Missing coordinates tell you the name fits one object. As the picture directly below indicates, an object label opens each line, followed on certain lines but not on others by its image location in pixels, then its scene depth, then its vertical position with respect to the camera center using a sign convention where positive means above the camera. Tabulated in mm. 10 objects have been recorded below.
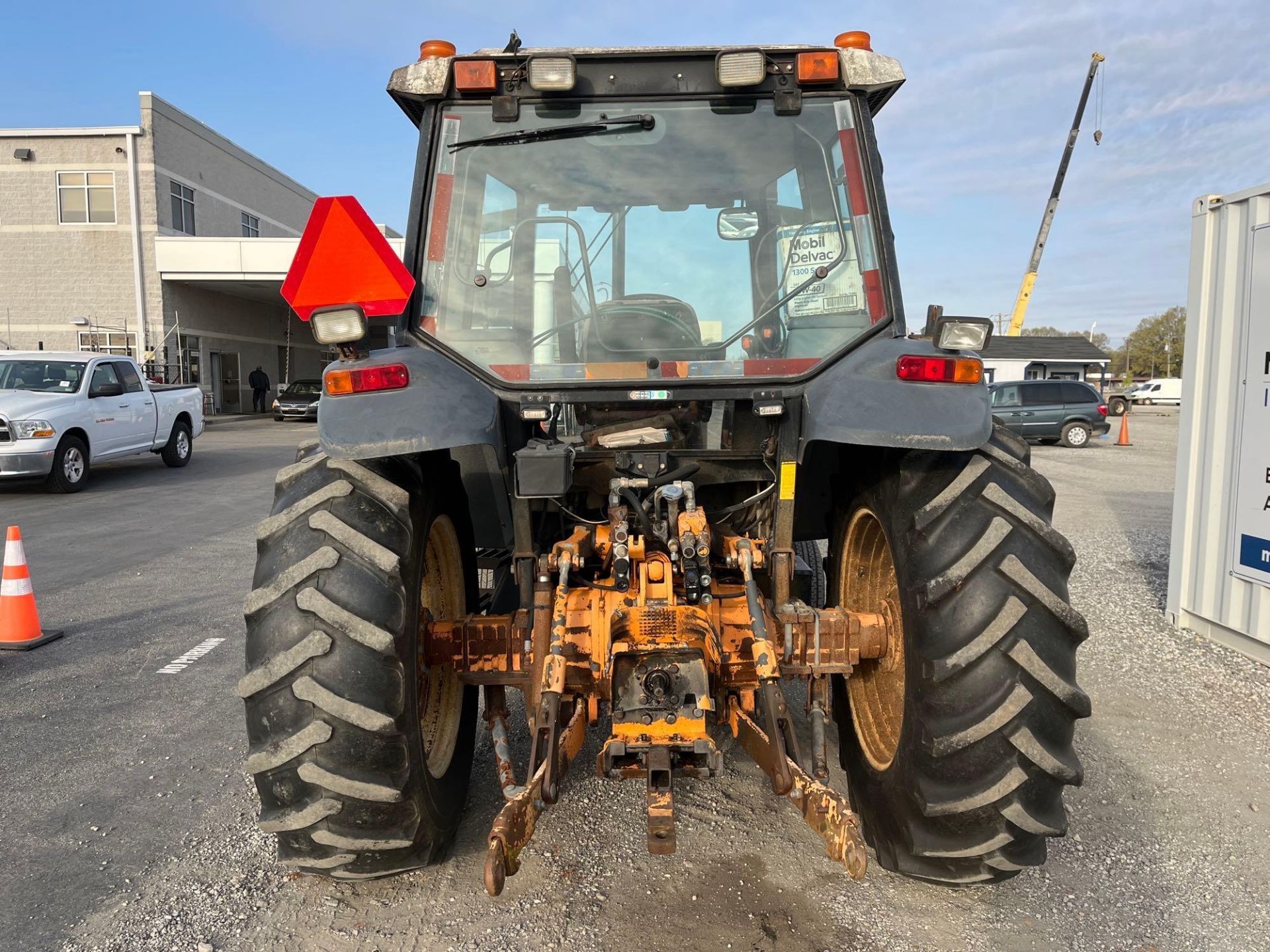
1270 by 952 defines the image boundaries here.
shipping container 5266 -236
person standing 32594 +276
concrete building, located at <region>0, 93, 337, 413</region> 27906 +4527
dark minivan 22266 -347
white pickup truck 11328 -334
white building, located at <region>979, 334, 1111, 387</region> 48906 +2180
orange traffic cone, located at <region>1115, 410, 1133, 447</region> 22969 -989
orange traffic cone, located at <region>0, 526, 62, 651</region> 5402 -1317
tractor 2500 -323
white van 55562 +392
